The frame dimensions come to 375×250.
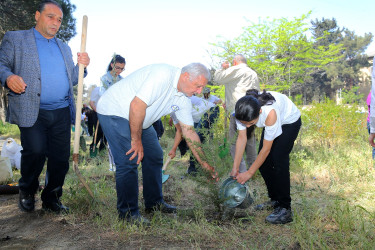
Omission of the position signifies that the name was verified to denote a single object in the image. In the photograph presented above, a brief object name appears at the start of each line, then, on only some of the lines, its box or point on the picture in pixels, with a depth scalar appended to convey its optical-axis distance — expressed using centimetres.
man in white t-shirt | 259
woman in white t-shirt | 275
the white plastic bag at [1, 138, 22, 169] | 525
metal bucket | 306
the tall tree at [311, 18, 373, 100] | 3975
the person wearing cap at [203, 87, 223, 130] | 560
